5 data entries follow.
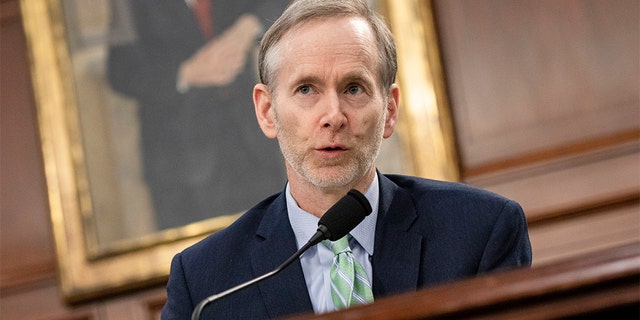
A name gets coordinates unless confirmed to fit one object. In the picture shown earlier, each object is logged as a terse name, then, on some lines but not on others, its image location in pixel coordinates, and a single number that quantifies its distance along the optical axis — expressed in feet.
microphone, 14.28
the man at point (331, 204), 16.78
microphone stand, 13.82
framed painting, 30.19
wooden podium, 9.07
